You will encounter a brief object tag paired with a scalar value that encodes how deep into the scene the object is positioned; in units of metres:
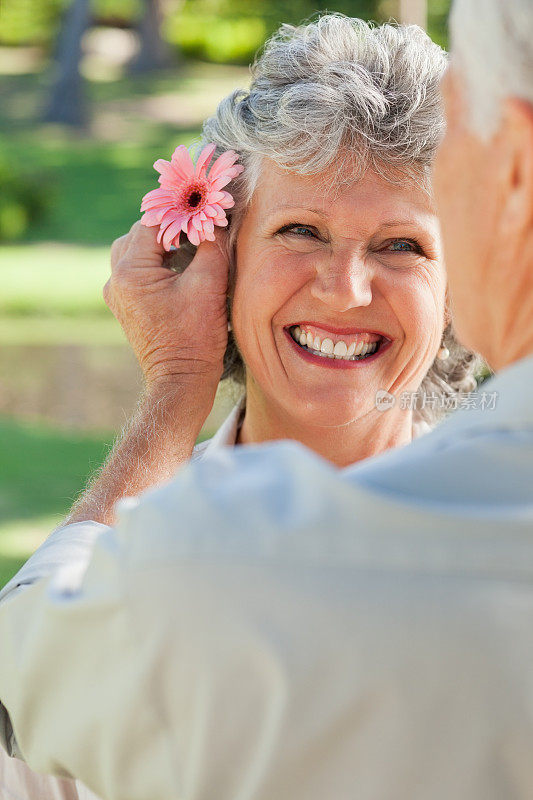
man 1.21
